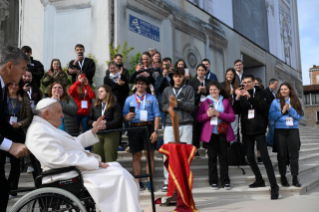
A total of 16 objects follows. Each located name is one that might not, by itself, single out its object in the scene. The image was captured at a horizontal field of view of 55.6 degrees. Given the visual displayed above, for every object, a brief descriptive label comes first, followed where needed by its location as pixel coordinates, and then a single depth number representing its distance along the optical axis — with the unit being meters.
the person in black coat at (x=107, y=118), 4.66
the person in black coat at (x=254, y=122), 4.80
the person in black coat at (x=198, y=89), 5.59
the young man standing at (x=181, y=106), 4.85
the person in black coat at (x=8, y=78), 2.44
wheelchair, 2.32
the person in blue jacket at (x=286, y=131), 4.91
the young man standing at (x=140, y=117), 4.79
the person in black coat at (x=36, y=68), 5.84
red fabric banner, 3.88
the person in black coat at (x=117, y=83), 6.03
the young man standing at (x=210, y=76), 6.13
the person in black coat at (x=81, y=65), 6.32
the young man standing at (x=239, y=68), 6.30
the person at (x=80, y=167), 2.46
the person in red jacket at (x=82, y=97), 5.45
